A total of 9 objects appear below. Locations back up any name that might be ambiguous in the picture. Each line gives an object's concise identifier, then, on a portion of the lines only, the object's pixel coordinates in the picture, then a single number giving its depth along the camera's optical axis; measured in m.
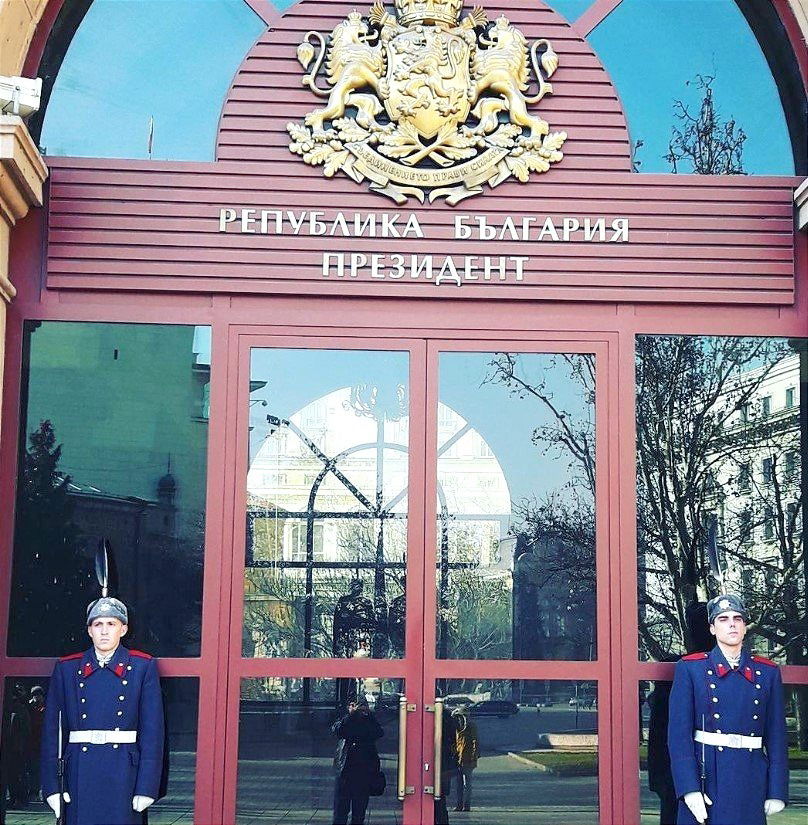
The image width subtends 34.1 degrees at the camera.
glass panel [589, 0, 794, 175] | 6.83
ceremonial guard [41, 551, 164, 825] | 5.95
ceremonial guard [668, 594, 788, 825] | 5.96
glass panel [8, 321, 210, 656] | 6.37
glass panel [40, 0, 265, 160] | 6.74
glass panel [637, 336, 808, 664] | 6.48
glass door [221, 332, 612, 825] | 6.28
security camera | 6.07
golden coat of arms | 6.64
